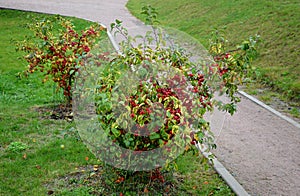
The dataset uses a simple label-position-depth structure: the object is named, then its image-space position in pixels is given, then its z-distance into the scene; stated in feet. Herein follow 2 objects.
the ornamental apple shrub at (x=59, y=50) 22.26
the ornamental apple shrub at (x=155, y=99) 12.68
